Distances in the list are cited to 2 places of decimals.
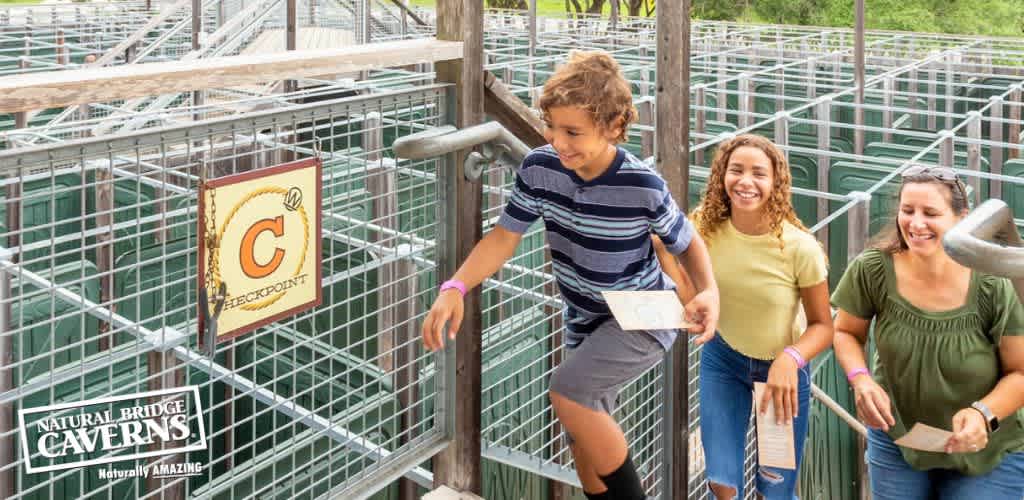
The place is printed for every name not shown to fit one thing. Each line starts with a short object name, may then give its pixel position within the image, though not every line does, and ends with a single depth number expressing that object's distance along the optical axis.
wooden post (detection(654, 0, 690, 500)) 2.93
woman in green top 2.41
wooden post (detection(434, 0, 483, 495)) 2.64
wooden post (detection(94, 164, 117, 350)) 4.77
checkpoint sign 2.03
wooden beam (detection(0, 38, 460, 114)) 1.75
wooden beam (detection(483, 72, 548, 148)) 2.74
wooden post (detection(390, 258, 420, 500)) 4.48
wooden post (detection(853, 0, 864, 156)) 8.32
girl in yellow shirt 2.57
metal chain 2.00
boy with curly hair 2.19
